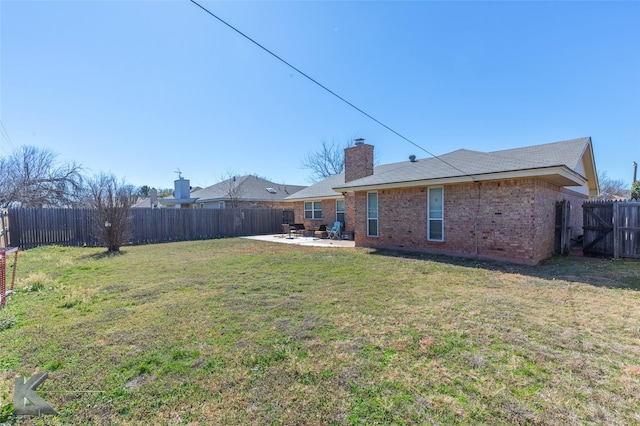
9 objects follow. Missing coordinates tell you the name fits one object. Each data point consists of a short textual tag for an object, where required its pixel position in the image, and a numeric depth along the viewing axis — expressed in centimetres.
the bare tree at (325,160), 3556
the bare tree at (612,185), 3717
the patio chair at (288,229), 1834
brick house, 815
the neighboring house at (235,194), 2436
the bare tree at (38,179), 1981
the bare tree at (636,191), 1930
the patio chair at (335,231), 1595
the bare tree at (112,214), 1216
